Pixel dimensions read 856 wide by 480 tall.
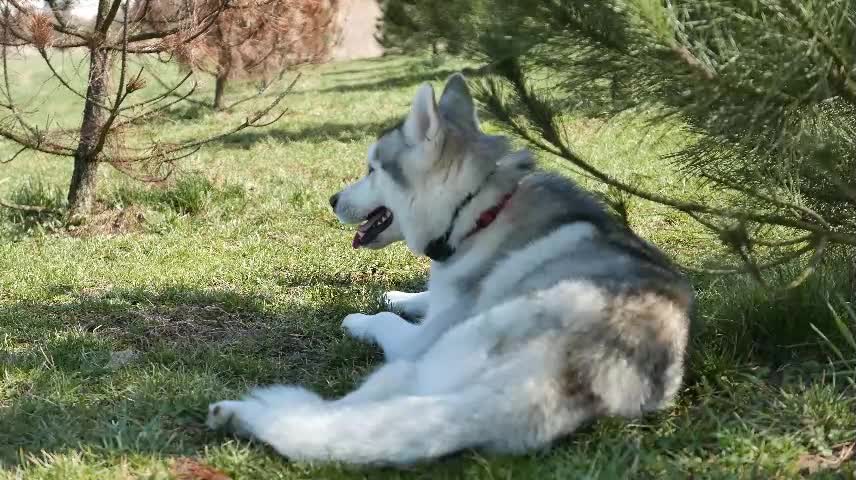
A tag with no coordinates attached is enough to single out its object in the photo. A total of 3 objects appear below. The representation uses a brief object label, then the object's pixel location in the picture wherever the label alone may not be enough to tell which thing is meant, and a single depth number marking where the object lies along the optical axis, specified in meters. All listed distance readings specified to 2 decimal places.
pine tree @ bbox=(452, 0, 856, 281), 2.28
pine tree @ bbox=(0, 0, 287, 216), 6.54
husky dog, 2.41
